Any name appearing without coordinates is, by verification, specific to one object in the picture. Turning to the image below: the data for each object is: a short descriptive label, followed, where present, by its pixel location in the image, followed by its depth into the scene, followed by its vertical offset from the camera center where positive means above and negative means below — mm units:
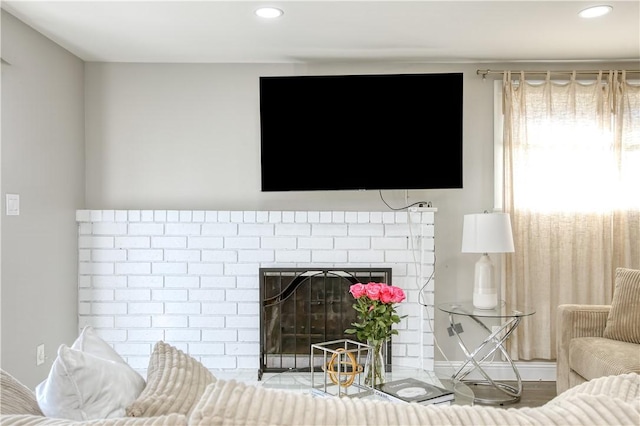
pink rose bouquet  2377 -362
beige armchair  2899 -620
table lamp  3498 -115
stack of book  2160 -665
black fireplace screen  3926 -586
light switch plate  3129 +125
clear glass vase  2363 -594
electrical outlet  3423 -794
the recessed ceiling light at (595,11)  3031 +1183
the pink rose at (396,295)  2395 -301
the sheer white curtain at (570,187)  3998 +272
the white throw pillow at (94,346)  1393 -303
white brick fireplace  3965 -279
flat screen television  3777 +641
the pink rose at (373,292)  2385 -283
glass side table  3447 -810
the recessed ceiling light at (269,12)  3033 +1178
